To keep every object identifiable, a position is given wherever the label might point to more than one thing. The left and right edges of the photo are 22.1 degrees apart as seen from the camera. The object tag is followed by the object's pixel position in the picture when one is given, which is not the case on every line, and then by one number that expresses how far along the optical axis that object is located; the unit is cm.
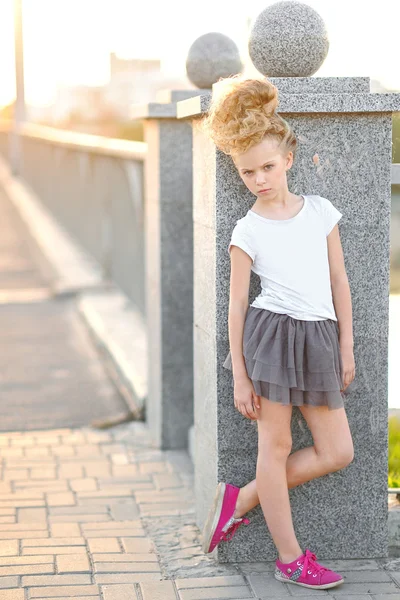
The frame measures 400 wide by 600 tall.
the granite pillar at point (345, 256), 366
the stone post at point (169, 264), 536
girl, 344
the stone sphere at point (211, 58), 501
